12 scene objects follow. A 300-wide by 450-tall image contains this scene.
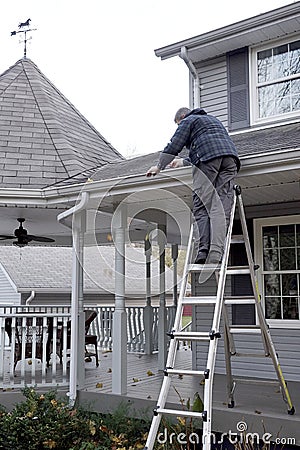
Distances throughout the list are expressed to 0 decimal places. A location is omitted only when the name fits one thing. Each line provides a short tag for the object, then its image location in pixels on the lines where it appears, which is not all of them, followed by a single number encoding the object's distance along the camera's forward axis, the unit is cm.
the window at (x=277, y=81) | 758
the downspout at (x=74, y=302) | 623
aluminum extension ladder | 362
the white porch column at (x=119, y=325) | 601
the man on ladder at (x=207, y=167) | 456
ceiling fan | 834
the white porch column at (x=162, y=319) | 834
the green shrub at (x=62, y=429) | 515
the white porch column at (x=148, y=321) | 1047
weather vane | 1071
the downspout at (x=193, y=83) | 841
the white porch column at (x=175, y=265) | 1023
